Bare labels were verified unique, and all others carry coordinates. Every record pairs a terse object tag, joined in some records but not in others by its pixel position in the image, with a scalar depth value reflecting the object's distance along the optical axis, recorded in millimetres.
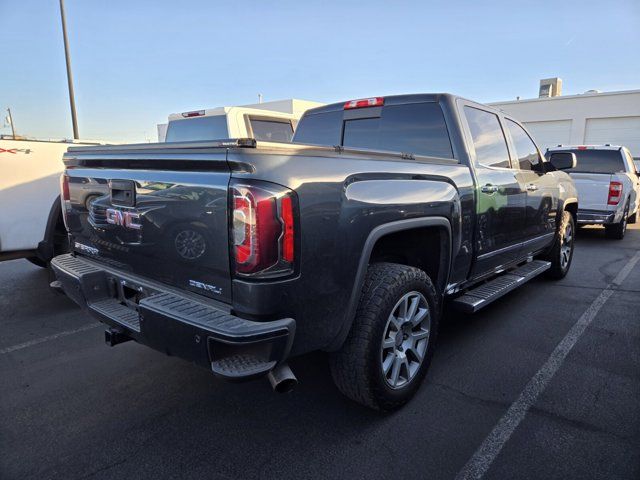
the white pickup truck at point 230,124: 7035
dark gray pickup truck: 1931
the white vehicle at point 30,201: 4445
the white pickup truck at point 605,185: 8203
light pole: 12422
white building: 22719
